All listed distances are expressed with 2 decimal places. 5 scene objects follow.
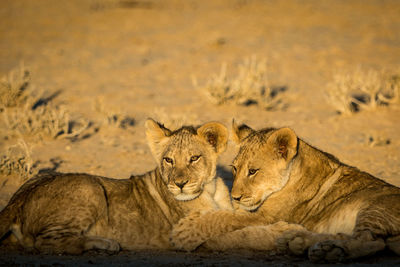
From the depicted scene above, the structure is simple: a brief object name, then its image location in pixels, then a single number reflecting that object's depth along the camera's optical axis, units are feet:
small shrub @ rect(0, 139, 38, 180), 51.06
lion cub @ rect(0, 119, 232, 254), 34.27
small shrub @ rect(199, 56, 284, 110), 75.36
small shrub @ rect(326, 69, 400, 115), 70.23
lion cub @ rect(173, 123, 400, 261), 34.22
